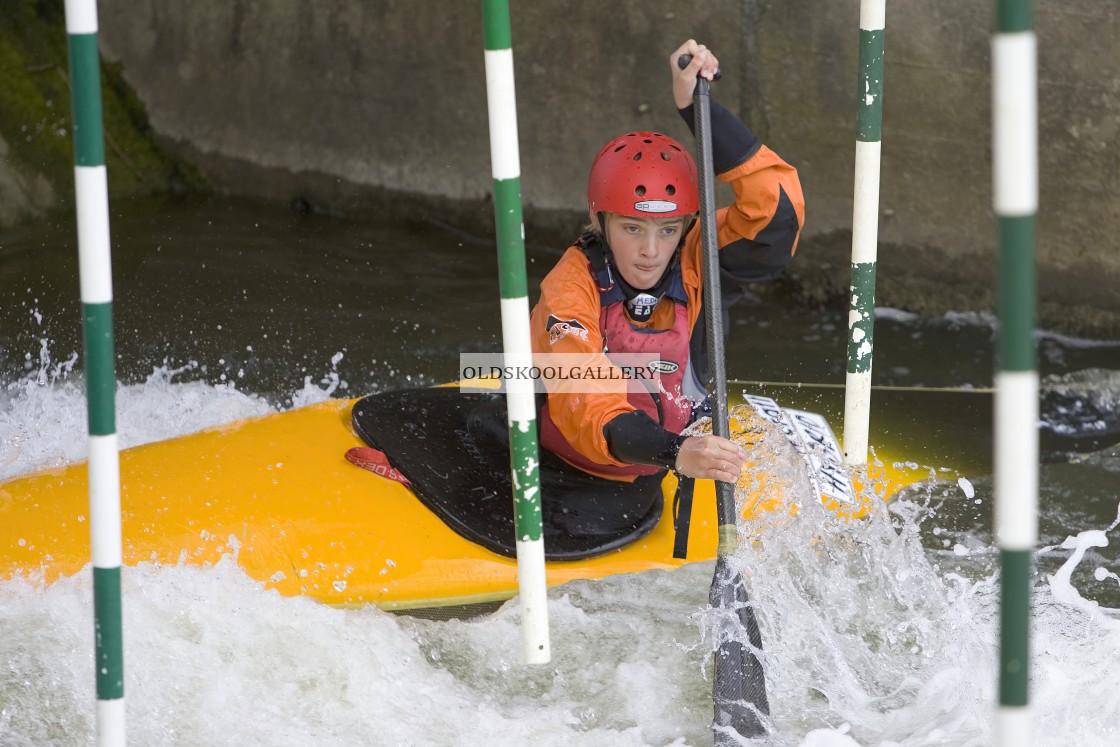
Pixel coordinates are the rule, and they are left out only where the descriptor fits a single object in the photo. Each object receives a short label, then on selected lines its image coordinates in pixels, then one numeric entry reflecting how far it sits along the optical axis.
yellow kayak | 21.19
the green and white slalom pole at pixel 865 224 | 21.40
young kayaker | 21.27
